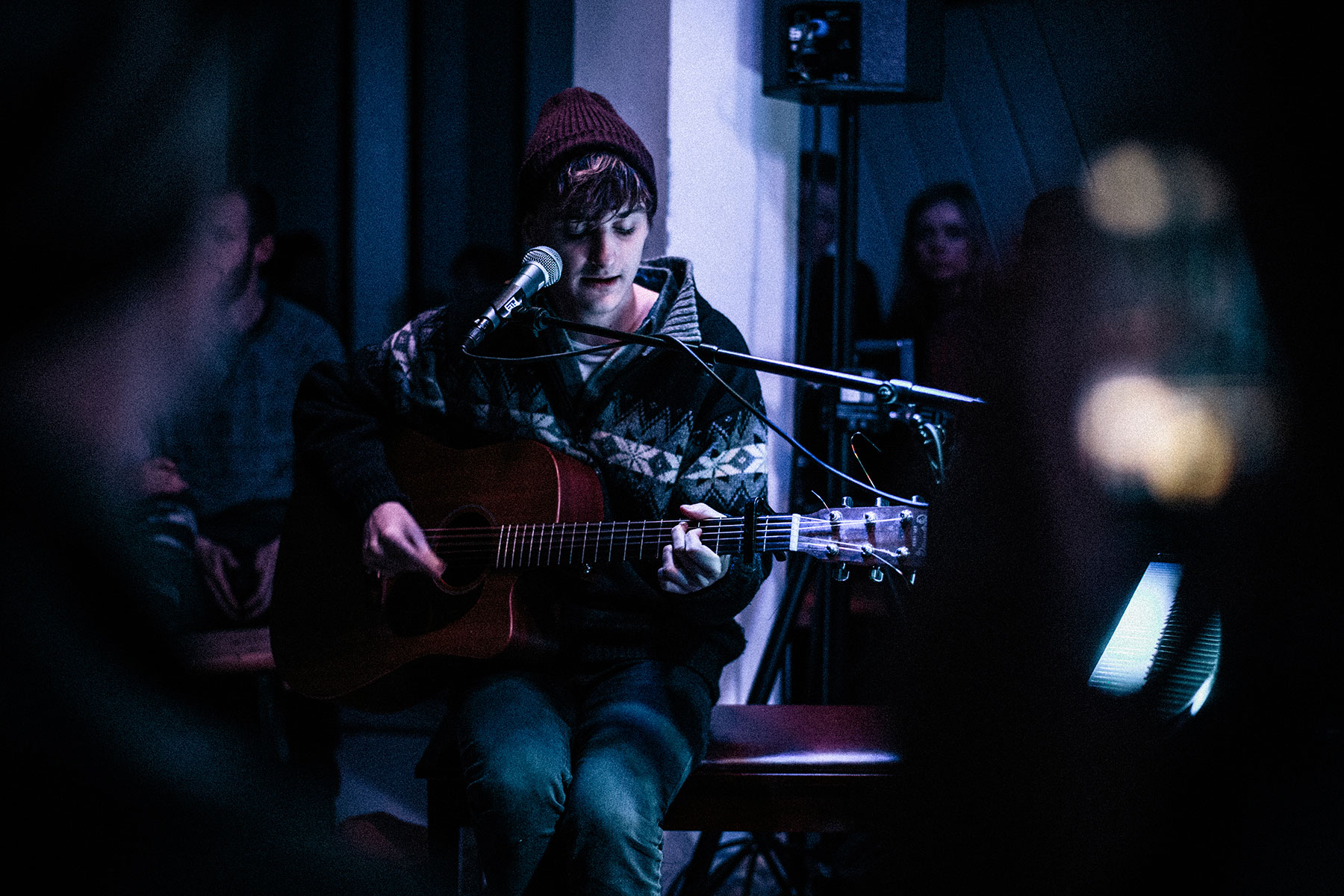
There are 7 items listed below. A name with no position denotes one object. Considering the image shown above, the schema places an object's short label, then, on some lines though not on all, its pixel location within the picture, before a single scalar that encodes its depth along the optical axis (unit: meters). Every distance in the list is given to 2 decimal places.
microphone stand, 3.94
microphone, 4.02
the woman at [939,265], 5.32
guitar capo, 4.11
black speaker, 4.76
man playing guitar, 4.17
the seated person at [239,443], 5.15
